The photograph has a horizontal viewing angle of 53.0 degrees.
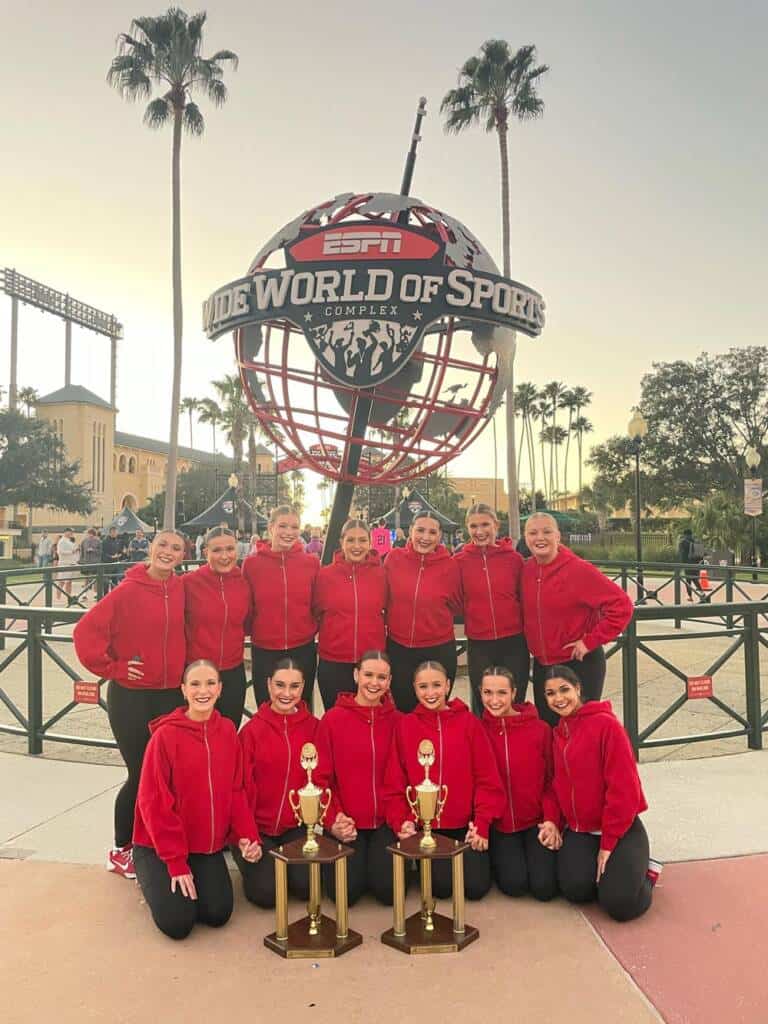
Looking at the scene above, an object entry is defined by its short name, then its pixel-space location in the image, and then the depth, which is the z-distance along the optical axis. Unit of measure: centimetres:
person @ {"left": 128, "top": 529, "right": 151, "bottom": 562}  2063
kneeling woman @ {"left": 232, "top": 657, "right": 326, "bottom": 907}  364
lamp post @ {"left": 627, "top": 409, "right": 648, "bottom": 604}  1652
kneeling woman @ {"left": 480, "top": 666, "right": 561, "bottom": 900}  353
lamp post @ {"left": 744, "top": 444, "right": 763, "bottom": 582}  2233
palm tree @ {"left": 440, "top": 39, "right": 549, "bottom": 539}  2555
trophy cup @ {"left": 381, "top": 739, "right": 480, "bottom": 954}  306
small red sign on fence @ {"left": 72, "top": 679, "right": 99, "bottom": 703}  553
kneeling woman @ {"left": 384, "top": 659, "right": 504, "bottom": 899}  358
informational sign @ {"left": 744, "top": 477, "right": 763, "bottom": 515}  1955
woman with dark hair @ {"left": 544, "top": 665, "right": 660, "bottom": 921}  330
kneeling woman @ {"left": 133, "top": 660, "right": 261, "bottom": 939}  321
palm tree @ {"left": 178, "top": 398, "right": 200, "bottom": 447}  5833
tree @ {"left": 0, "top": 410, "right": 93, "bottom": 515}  4212
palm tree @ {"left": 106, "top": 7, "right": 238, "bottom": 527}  2406
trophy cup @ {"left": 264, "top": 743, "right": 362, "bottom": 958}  303
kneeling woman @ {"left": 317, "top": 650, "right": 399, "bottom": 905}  356
